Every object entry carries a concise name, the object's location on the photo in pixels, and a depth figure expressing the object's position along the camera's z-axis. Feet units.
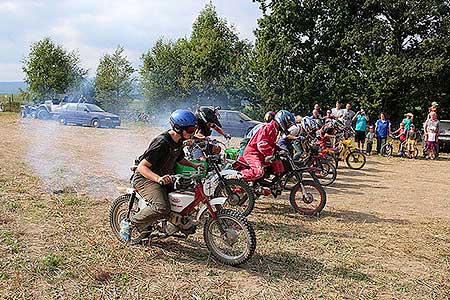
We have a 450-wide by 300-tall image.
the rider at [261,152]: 24.79
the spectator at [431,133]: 55.83
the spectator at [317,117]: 40.63
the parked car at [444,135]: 61.26
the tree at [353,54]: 79.82
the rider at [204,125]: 25.21
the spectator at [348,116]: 56.39
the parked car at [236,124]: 77.97
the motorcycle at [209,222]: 16.78
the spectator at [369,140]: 58.80
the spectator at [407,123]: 58.13
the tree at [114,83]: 120.37
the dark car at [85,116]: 85.76
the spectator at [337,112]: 56.53
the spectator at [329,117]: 42.84
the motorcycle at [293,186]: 24.75
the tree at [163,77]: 112.06
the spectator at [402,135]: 58.54
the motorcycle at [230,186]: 22.59
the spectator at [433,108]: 56.03
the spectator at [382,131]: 59.16
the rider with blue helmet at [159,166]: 16.87
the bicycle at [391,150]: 57.82
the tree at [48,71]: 126.82
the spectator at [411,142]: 57.41
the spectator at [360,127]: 57.62
